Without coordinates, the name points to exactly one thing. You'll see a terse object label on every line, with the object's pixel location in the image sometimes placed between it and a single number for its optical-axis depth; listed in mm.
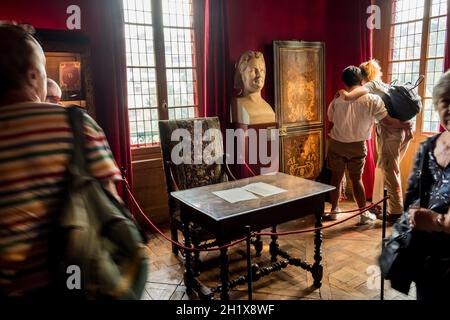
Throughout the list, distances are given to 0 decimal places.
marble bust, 4082
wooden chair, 3127
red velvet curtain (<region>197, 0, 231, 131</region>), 4105
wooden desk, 2137
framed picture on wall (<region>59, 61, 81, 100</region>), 3311
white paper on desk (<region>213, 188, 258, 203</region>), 2386
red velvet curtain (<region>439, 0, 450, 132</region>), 3826
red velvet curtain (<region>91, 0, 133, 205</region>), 3531
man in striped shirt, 865
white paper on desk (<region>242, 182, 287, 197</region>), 2488
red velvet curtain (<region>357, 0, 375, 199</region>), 4629
